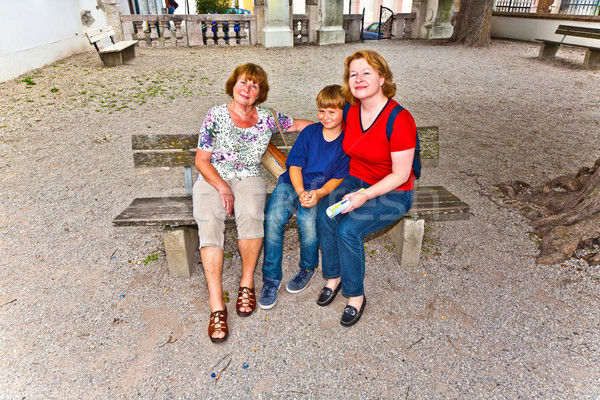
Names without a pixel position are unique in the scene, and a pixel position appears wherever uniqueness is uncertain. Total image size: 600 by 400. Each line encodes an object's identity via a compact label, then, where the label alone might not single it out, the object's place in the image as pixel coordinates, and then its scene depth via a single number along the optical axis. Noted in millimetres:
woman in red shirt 2578
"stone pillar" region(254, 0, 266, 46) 15109
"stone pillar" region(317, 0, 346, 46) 15094
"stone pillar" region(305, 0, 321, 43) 15445
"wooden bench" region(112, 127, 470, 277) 2955
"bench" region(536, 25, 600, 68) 10555
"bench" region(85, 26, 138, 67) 10867
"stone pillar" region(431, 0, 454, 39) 16625
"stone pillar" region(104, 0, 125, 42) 14312
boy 2828
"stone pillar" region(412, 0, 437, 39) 17045
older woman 2809
